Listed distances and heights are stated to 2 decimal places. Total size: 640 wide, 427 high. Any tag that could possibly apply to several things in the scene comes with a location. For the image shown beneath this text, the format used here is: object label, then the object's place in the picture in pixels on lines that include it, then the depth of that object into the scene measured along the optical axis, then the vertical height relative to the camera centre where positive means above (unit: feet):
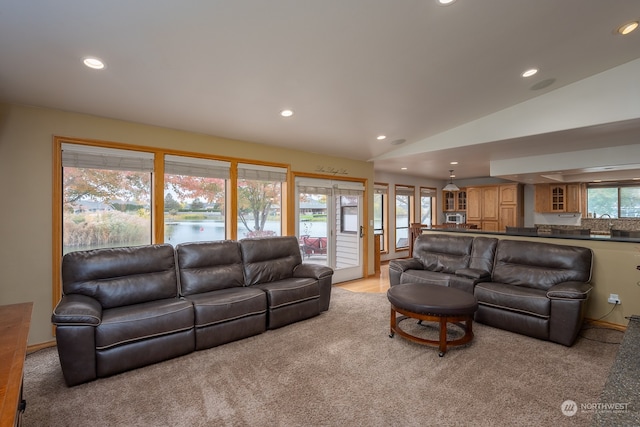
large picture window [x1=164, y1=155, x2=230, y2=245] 12.38 +0.66
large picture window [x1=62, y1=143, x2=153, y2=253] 10.44 +0.64
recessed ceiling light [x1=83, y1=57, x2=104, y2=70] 7.57 +3.95
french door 17.22 -0.69
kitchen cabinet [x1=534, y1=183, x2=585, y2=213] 22.94 +1.12
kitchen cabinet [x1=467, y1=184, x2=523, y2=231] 25.76 +0.54
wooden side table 3.36 -2.10
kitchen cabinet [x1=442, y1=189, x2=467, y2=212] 30.73 +1.23
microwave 29.97 -0.61
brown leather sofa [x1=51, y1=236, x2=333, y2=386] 7.75 -2.86
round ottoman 9.06 -2.97
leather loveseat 9.84 -2.70
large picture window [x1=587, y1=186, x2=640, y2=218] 21.57 +0.76
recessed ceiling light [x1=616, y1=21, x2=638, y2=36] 8.35 +5.28
